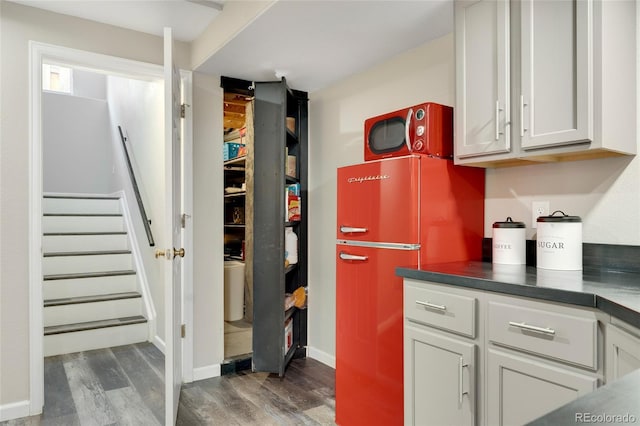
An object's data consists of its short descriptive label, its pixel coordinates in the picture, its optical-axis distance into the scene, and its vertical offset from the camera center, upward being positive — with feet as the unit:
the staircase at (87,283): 11.84 -2.27
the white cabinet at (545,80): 4.99 +1.78
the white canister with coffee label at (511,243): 6.36 -0.47
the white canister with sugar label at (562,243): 5.71 -0.42
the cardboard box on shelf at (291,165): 10.83 +1.25
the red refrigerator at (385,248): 6.42 -0.58
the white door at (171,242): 7.11 -0.51
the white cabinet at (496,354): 4.08 -1.63
